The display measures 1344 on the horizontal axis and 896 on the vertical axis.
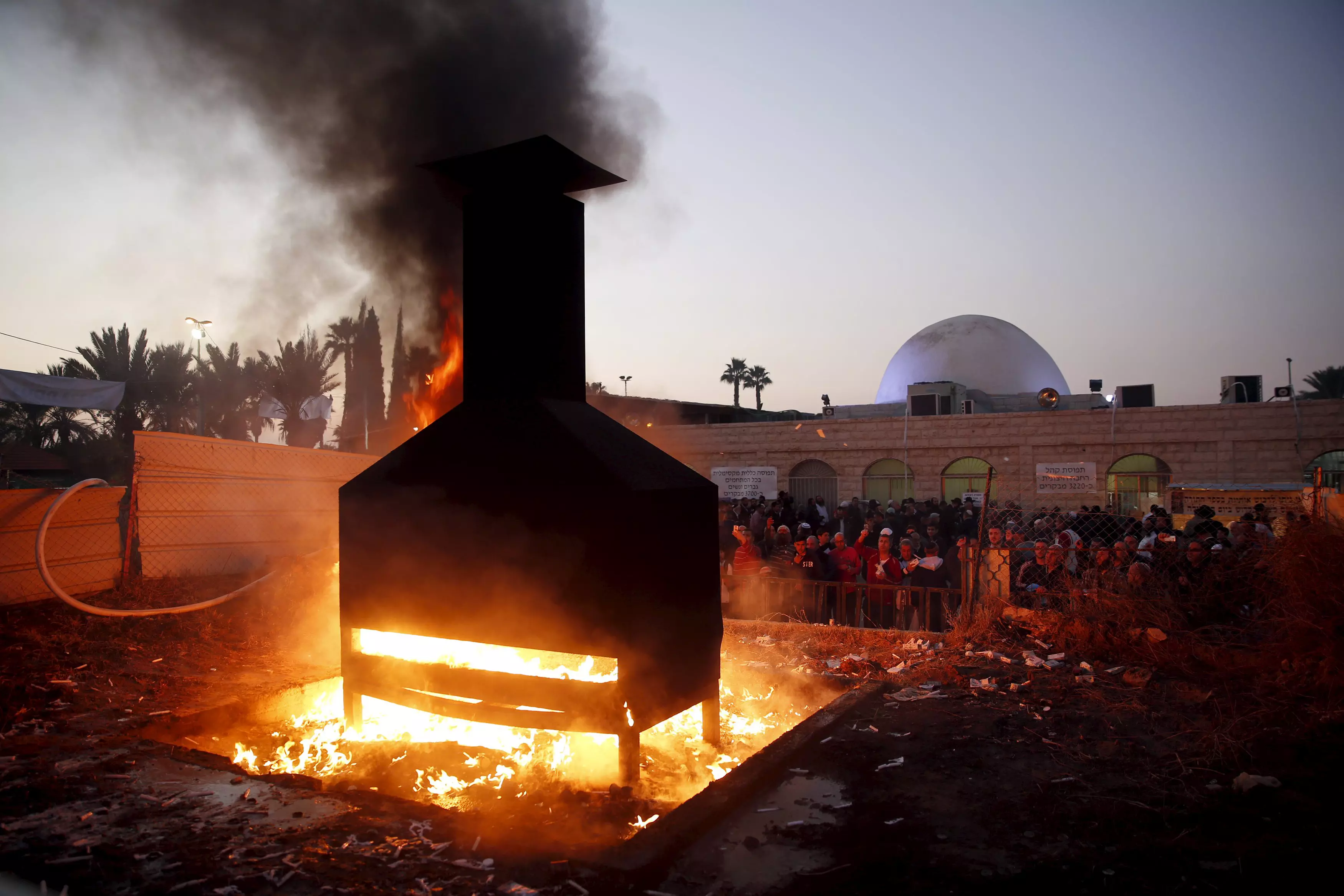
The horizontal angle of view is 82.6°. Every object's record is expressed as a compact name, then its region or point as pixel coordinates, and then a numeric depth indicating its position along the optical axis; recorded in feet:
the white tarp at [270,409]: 84.99
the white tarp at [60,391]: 39.88
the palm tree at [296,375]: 89.56
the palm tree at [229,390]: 95.81
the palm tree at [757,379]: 206.49
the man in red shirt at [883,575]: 29.37
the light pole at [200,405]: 69.21
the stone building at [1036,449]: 62.18
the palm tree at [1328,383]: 138.10
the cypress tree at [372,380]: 88.84
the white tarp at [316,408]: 68.85
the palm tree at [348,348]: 80.95
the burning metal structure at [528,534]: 15.75
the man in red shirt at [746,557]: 31.81
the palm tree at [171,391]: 90.12
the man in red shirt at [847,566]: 30.91
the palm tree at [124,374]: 87.61
